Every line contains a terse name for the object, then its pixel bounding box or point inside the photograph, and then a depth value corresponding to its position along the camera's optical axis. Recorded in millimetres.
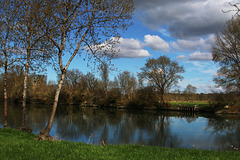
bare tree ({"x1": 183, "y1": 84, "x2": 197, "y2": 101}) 54212
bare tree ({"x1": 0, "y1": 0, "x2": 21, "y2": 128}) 11547
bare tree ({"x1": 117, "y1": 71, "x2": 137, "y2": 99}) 53284
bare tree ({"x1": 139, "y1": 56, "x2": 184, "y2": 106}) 41625
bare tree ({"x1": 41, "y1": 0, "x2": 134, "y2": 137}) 8875
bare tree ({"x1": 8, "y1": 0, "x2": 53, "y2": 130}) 9203
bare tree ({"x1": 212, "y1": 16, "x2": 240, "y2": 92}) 24281
